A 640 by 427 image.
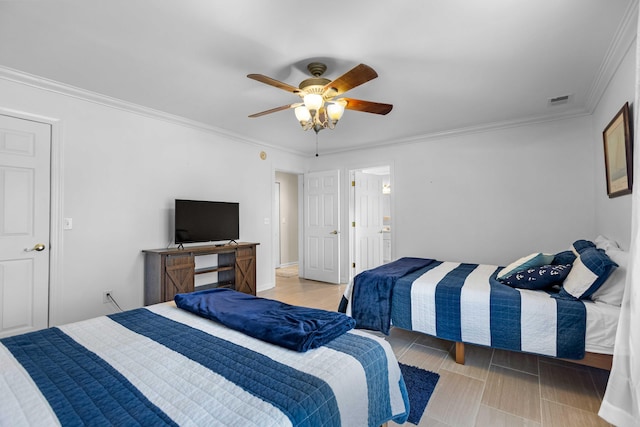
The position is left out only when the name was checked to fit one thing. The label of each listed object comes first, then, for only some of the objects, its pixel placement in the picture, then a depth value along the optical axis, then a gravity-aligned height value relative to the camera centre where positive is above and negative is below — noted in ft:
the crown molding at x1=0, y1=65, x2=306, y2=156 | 8.70 +3.98
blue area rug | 6.26 -3.91
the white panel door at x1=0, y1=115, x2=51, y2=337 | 8.77 -0.16
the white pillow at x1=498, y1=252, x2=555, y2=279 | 8.64 -1.28
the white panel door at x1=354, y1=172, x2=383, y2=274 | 18.22 -0.20
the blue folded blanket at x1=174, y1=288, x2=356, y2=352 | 4.51 -1.73
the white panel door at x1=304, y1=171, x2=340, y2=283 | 17.87 -0.50
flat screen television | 12.05 -0.12
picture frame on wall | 7.12 +1.61
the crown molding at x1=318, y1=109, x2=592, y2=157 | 11.92 +3.92
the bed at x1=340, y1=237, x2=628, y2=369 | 6.76 -2.20
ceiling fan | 7.26 +3.20
